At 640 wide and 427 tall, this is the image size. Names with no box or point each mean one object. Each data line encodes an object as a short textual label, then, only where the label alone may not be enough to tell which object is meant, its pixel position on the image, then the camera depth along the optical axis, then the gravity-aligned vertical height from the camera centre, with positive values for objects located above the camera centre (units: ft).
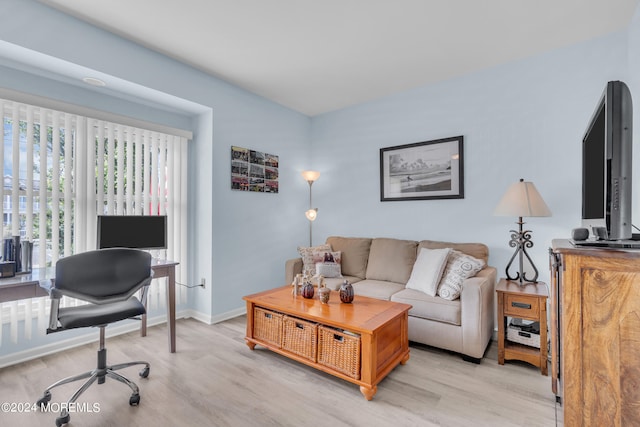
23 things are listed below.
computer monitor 8.29 -0.56
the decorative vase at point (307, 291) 8.27 -2.14
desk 5.96 -1.57
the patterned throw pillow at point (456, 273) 8.20 -1.67
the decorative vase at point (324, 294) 7.87 -2.13
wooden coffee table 6.27 -2.59
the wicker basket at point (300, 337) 7.16 -3.03
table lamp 7.72 +0.20
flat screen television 3.45 +0.62
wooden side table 7.11 -2.41
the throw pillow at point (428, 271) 8.65 -1.70
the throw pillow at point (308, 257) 11.32 -1.68
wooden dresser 3.24 -1.36
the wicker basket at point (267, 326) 7.85 -3.05
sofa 7.66 -2.24
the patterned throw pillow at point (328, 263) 10.80 -1.84
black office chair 5.60 -1.56
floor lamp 13.26 +1.49
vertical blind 7.58 +0.87
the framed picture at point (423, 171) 10.46 +1.58
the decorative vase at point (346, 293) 7.84 -2.10
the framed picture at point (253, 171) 11.41 +1.66
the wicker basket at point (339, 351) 6.44 -3.05
